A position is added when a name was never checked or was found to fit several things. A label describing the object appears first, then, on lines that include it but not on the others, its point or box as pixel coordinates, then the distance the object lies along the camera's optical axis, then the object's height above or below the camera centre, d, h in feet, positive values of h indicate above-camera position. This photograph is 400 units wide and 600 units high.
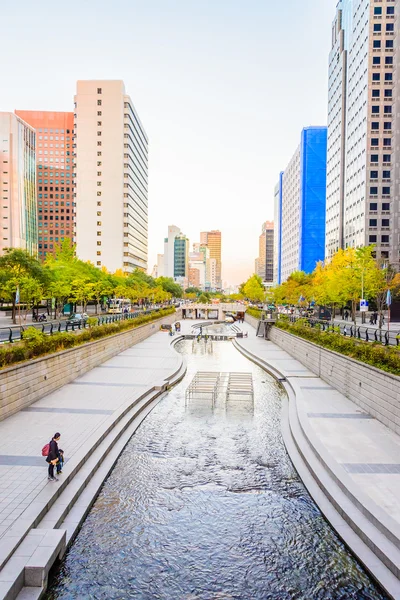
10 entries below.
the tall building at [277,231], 575.38 +91.09
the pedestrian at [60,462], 35.70 -14.05
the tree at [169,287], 409.12 +9.07
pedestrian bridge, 331.14 -10.02
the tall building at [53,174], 515.91 +148.21
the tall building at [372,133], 275.18 +107.93
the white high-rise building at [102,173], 344.90 +100.09
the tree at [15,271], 137.28 +8.20
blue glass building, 417.57 +97.92
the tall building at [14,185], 467.93 +122.95
